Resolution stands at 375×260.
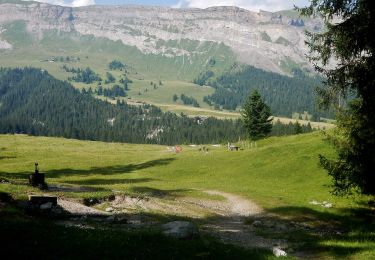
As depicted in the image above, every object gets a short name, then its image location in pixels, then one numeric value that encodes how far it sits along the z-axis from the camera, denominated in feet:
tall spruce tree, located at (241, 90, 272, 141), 373.40
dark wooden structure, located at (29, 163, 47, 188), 129.39
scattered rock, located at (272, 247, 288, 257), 71.87
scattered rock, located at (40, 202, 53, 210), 94.38
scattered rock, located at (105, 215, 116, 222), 97.67
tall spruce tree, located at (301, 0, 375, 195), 83.20
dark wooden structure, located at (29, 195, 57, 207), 96.07
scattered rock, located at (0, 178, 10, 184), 130.52
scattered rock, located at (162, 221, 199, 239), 78.48
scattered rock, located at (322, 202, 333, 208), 137.41
